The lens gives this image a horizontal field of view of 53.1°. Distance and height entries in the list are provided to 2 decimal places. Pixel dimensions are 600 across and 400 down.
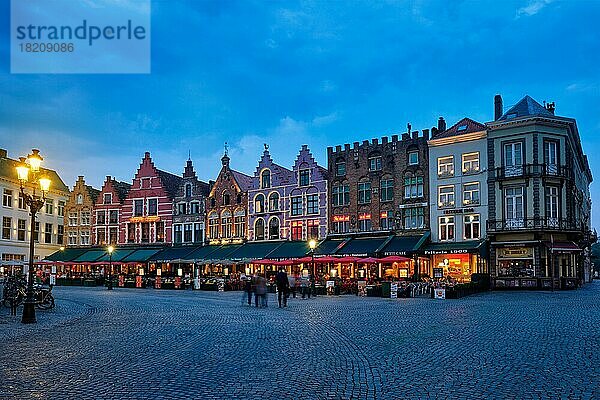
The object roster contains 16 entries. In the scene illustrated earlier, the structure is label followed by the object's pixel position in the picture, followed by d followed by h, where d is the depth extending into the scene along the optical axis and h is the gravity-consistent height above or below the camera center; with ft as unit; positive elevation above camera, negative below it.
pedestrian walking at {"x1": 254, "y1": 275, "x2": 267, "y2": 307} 87.64 -5.98
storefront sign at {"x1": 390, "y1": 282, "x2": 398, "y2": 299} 112.78 -7.78
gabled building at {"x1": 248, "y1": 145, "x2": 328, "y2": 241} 175.73 +14.72
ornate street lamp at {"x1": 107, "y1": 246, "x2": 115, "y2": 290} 147.69 -8.56
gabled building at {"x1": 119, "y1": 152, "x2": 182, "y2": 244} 206.80 +14.90
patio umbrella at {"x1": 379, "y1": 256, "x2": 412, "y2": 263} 138.80 -2.40
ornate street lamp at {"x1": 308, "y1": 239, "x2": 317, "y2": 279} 127.33 +1.27
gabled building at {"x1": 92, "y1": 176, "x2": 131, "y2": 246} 217.56 +13.33
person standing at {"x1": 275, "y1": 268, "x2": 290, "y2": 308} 88.99 -5.32
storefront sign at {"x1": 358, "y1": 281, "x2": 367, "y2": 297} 120.57 -8.02
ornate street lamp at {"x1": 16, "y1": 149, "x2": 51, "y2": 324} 62.80 +5.73
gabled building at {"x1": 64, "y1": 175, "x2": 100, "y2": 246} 223.71 +13.24
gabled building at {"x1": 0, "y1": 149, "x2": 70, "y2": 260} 215.72 +11.38
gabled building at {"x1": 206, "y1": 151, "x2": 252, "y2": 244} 190.49 +13.41
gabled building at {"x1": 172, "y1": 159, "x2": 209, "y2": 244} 198.59 +13.43
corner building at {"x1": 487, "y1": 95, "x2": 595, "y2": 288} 134.21 +10.65
